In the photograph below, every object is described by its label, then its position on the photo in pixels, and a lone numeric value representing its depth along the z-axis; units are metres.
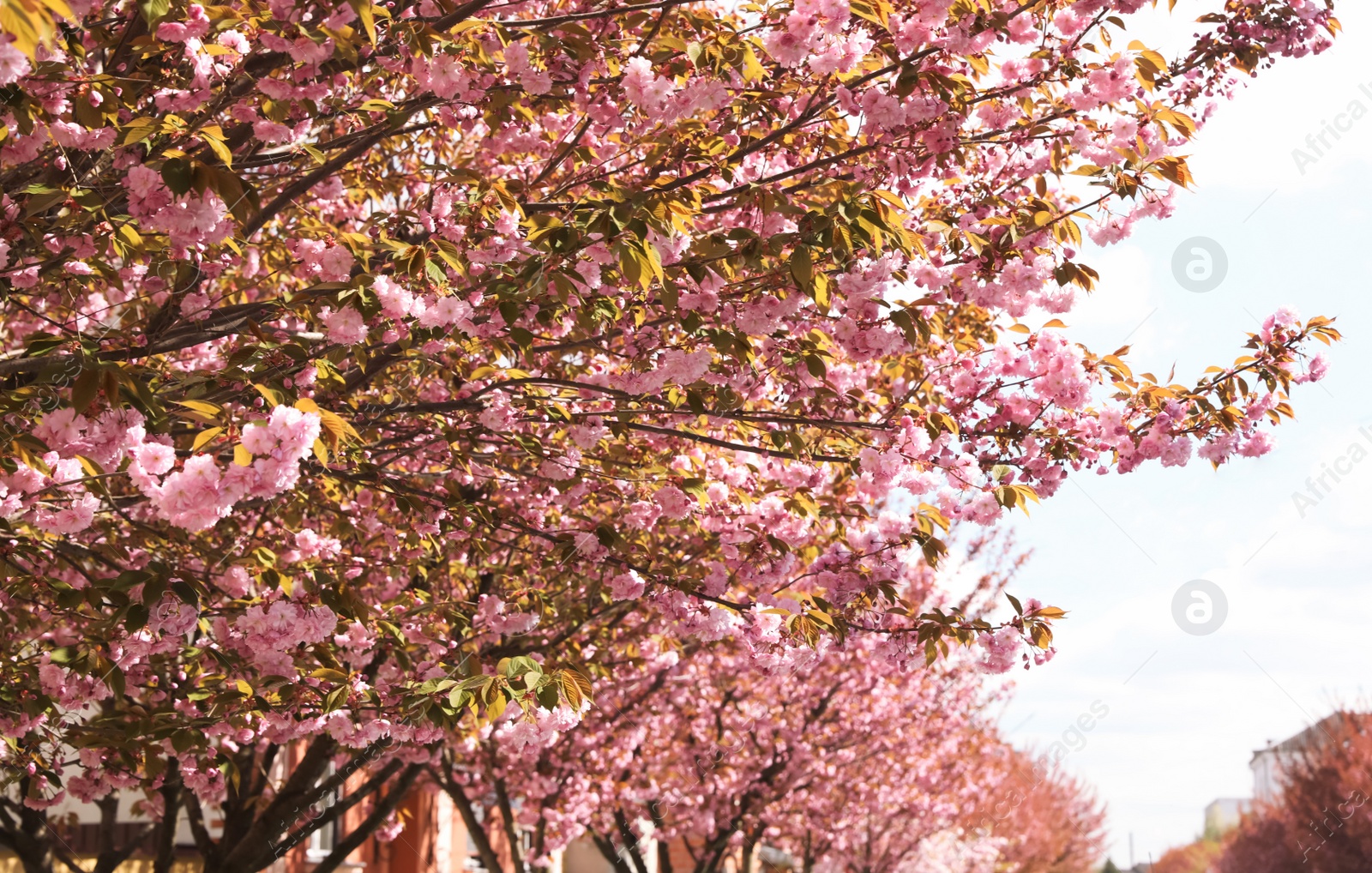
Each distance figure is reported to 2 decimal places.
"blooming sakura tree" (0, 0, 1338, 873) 4.30
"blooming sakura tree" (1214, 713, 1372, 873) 29.62
